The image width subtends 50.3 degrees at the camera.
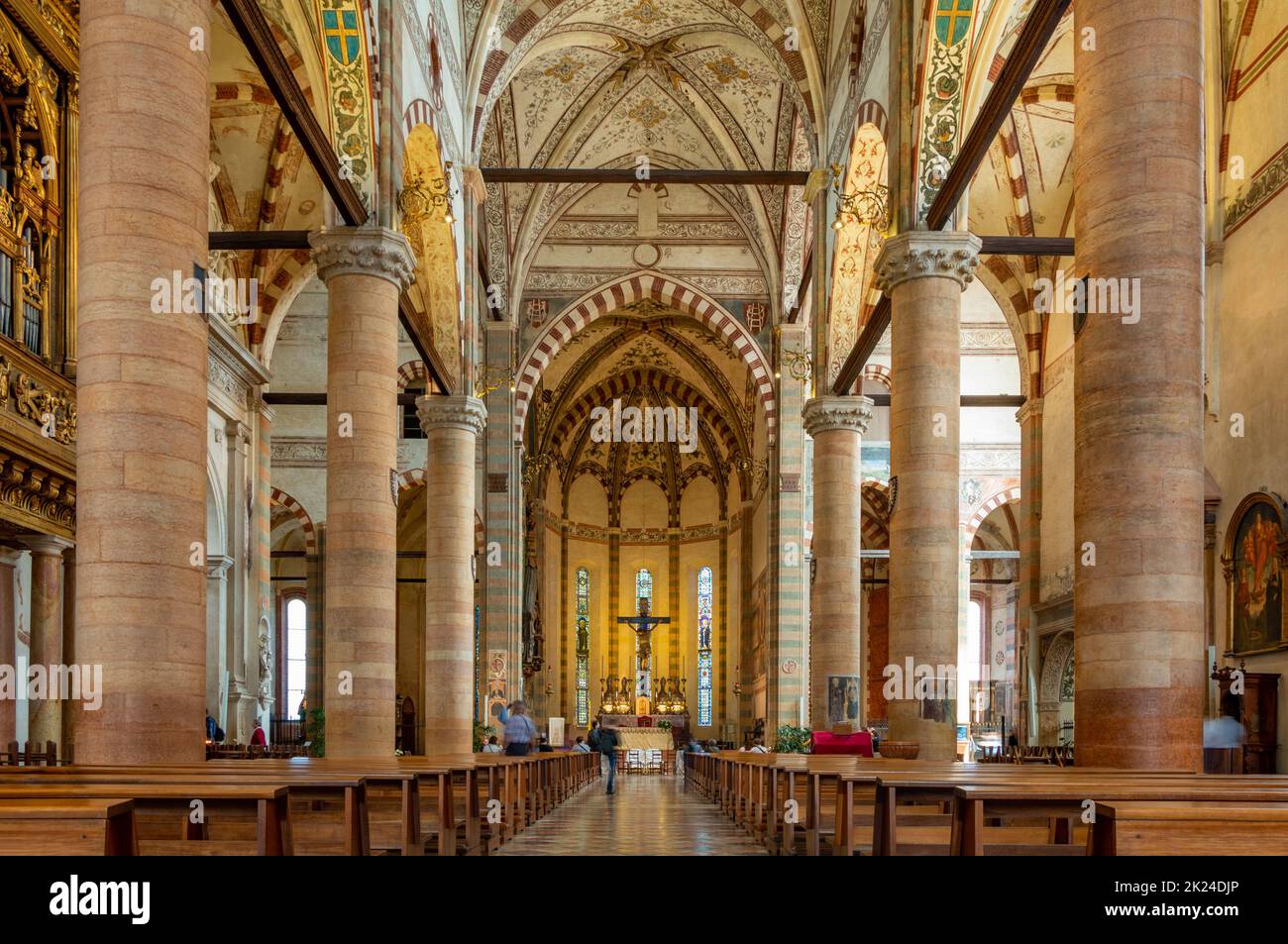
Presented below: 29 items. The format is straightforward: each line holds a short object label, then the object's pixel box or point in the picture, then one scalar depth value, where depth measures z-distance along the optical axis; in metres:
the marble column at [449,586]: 19.78
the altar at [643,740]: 35.06
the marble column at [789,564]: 28.14
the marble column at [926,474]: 13.80
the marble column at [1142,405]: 7.40
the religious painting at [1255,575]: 16.09
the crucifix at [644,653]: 39.00
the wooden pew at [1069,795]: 4.71
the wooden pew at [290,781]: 5.48
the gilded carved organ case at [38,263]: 14.65
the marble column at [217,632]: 21.72
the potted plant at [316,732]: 16.64
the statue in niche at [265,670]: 23.39
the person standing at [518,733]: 17.81
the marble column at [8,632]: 15.52
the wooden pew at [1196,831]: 3.90
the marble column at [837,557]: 20.34
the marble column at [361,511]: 13.45
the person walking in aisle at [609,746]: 23.06
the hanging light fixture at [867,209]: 18.55
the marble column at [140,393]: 7.21
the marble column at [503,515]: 28.44
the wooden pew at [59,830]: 3.79
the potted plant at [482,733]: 24.50
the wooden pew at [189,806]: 4.59
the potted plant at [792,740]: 24.11
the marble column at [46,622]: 15.75
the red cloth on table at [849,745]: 14.96
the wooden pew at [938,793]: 6.08
